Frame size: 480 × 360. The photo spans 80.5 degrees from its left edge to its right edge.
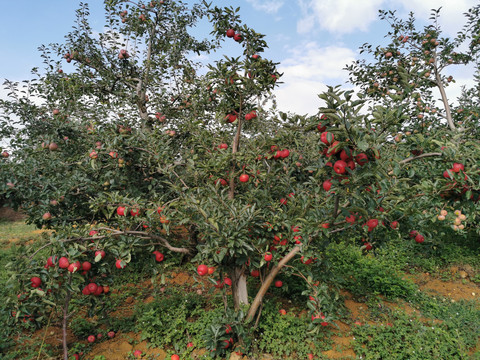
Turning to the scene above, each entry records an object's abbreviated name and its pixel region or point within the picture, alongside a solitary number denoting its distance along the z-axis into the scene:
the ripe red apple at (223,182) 3.57
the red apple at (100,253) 2.72
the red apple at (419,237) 3.08
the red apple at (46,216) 3.48
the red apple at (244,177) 3.22
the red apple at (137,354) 3.28
